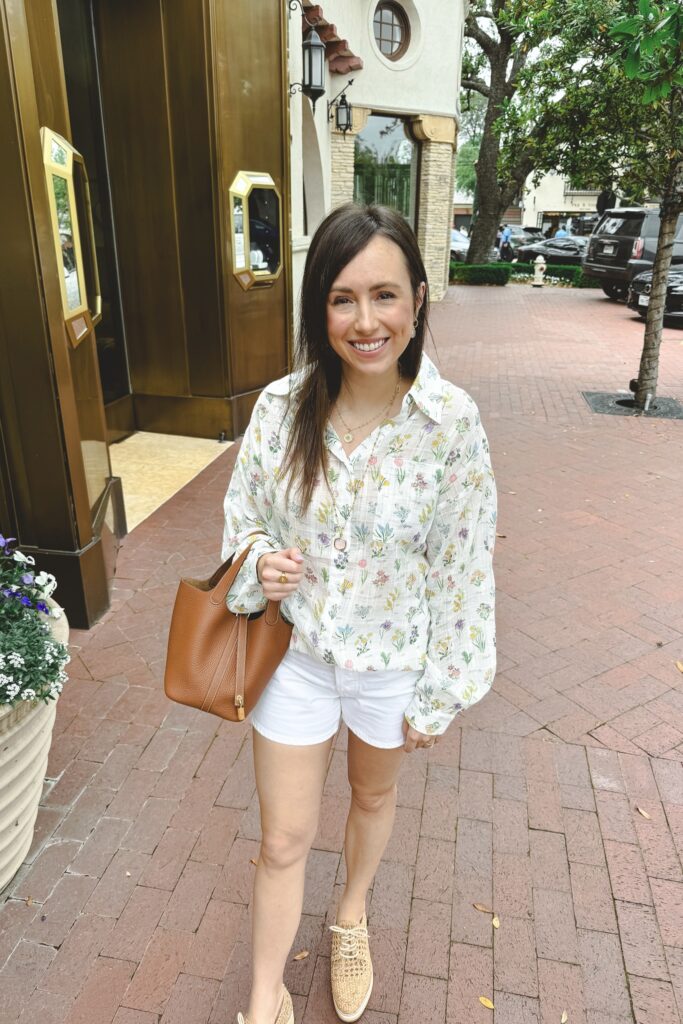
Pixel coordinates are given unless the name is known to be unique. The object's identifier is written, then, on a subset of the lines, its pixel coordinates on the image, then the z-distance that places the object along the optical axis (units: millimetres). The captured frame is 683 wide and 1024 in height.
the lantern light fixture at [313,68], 8836
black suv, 16672
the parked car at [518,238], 33631
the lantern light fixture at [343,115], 13930
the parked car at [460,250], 28262
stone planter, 2230
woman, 1613
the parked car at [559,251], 27969
